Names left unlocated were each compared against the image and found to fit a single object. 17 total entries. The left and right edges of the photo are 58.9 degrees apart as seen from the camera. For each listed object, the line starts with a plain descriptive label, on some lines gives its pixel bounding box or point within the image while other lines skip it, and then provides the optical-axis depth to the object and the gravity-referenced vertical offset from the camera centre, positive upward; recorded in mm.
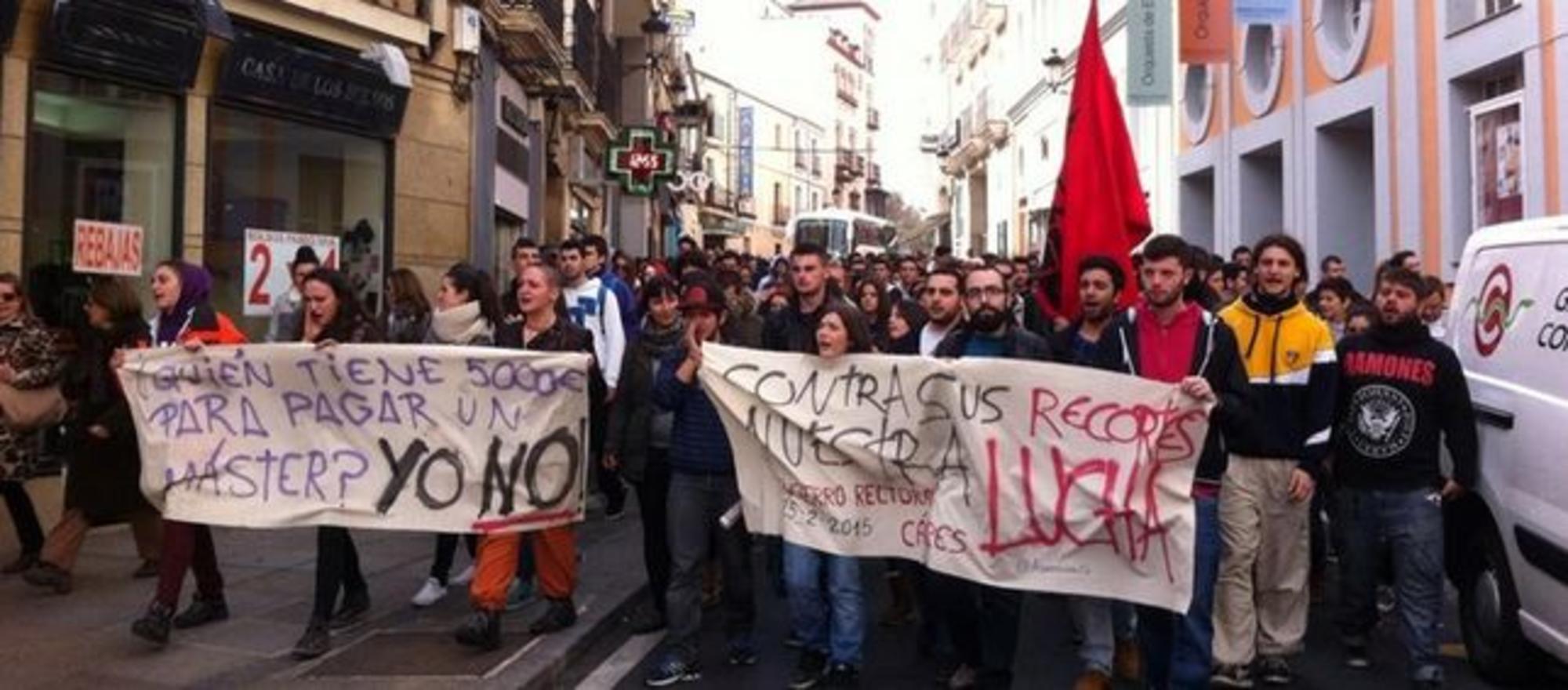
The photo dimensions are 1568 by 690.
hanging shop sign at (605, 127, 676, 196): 19328 +3074
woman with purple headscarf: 6152 -680
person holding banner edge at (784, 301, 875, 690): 5691 -904
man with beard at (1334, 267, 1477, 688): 5852 -227
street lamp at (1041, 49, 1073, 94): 28906 +6726
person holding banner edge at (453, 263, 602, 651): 6551 +174
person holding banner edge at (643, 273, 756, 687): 5980 -448
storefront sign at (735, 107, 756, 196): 65562 +11199
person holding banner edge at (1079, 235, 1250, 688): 5191 +27
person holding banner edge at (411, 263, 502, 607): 7168 +317
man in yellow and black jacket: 5613 -227
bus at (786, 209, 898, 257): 44719 +4969
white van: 5387 -277
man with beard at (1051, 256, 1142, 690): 5426 -887
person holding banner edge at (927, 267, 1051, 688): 5559 -862
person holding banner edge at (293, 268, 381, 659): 6156 +192
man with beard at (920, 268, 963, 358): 6215 +349
